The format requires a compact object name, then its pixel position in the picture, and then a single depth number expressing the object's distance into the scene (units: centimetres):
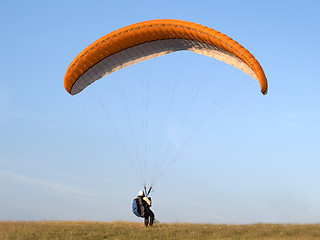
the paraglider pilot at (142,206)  2242
